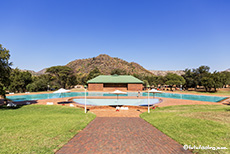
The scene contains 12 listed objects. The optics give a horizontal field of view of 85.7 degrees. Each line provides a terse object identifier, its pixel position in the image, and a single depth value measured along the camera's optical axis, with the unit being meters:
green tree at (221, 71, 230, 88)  46.06
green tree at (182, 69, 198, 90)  56.59
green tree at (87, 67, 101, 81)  60.43
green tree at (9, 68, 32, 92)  41.12
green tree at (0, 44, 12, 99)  14.04
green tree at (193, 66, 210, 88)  55.45
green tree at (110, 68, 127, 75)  72.22
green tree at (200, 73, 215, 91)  41.59
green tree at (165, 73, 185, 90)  50.00
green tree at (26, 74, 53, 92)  40.27
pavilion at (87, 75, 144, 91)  43.38
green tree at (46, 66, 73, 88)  51.96
